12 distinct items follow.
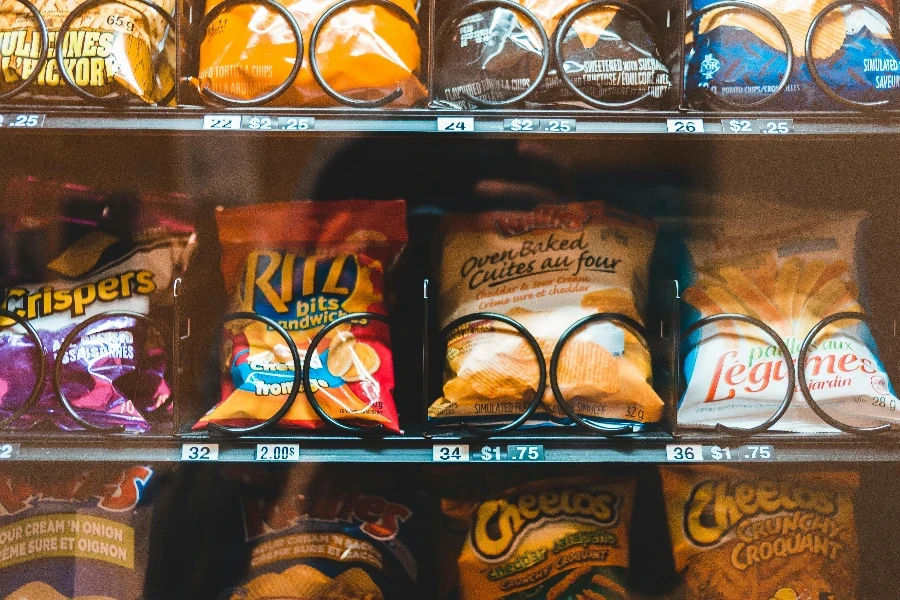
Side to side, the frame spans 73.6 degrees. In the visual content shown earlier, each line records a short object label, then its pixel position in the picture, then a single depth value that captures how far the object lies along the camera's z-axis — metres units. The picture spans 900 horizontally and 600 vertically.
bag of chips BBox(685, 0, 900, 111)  0.78
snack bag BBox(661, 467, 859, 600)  0.87
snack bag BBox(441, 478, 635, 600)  0.87
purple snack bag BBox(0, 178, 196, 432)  0.82
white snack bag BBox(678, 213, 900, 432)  0.82
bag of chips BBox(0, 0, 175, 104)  0.76
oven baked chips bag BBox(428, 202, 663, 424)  0.81
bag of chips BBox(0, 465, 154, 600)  0.85
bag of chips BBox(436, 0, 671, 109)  0.79
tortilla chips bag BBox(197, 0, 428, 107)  0.78
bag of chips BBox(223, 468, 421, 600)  0.86
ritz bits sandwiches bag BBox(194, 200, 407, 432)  0.82
